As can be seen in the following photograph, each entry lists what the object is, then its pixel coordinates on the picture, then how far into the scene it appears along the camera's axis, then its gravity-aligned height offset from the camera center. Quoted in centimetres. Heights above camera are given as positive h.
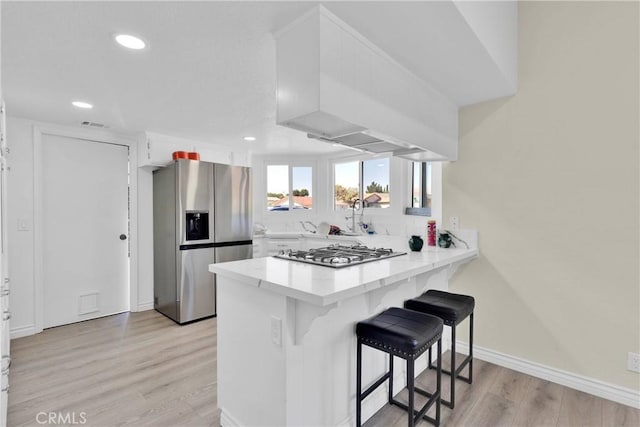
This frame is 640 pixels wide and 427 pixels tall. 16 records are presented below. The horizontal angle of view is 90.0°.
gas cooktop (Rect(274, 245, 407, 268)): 189 -31
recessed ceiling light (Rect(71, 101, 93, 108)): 272 +91
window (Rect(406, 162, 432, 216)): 402 +26
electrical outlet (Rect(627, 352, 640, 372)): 202 -97
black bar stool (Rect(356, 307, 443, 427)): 153 -65
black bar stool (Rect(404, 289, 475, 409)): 200 -65
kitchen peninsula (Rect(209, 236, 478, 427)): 147 -66
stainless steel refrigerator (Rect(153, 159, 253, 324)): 352 -24
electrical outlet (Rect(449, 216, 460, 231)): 279 -12
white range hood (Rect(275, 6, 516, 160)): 148 +63
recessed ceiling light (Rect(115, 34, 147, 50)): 172 +93
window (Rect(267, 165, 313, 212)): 537 +35
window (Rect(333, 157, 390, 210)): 460 +40
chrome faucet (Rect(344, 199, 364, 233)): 484 -11
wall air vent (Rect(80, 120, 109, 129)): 336 +90
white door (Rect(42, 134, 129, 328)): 341 -23
